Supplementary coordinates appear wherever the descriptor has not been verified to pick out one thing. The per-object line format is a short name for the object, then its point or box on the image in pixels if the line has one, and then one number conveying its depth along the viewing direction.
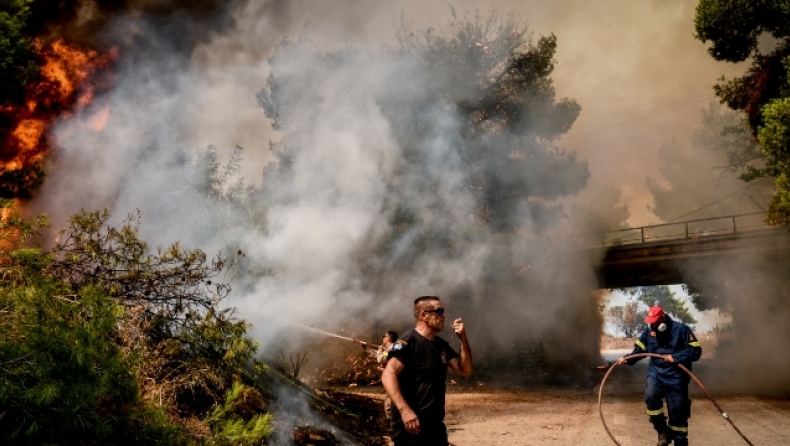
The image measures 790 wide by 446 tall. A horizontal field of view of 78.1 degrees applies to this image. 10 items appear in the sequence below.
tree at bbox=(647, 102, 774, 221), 25.64
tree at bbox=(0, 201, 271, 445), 2.82
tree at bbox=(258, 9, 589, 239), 16.12
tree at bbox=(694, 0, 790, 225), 9.88
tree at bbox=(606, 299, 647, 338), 93.26
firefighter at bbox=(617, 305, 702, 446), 5.70
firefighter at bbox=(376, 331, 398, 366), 7.48
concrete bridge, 16.77
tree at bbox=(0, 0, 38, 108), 8.30
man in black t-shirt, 3.30
